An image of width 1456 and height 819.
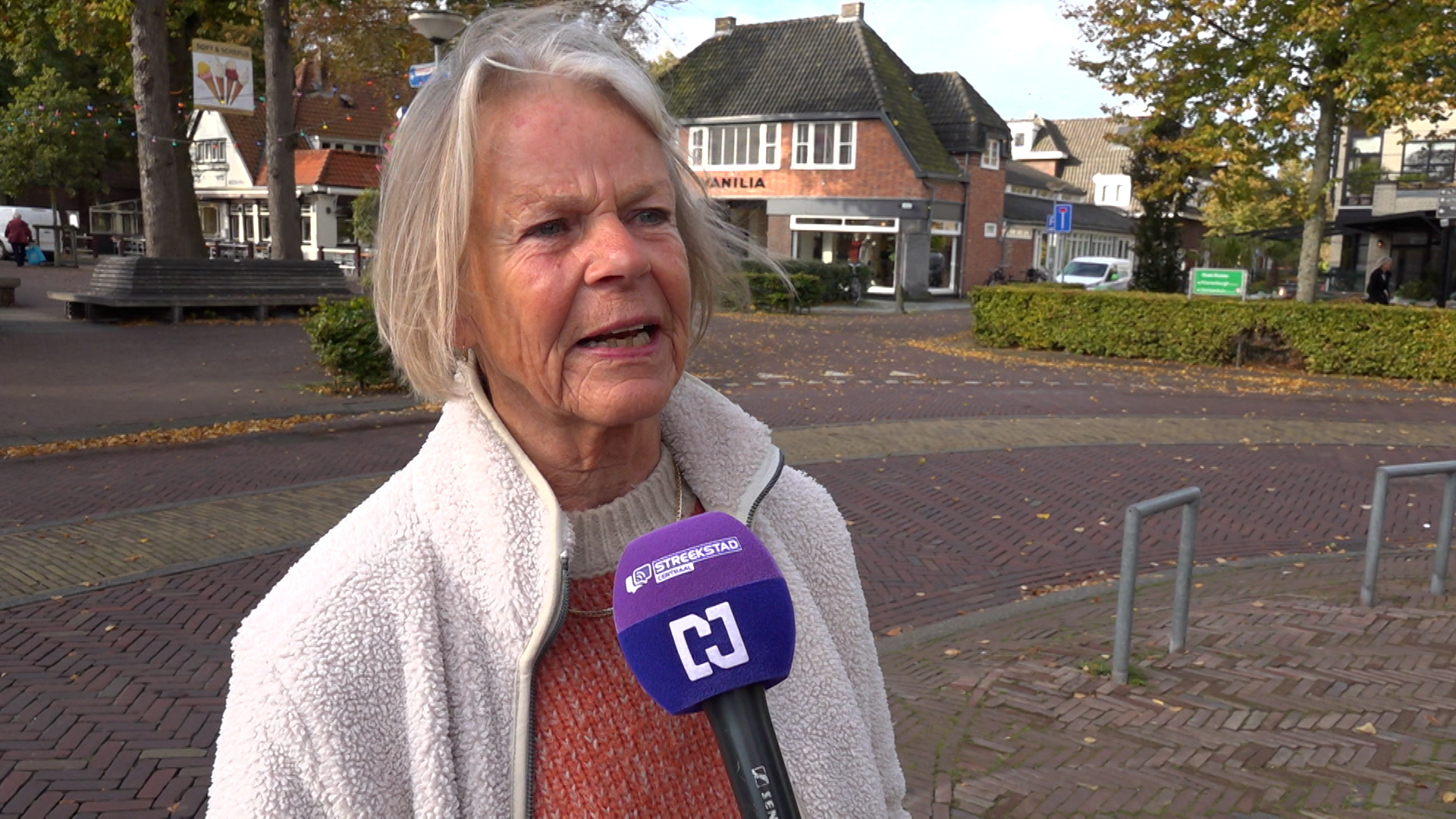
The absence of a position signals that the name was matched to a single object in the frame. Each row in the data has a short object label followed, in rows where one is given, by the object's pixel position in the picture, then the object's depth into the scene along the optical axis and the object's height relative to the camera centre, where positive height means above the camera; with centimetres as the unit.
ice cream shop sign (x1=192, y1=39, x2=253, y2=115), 1841 +258
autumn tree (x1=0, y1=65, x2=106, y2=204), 4106 +339
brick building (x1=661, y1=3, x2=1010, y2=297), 3841 +350
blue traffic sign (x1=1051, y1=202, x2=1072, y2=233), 2725 +92
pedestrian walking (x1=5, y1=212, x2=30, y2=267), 3678 -9
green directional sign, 2116 -42
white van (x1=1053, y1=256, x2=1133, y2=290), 3490 -50
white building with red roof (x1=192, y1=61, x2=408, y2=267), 4562 +299
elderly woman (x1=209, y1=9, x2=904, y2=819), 127 -35
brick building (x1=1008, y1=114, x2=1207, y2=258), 6694 +579
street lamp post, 1396 +266
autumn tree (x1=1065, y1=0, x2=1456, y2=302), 1766 +317
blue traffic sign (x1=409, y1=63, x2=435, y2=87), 1027 +157
